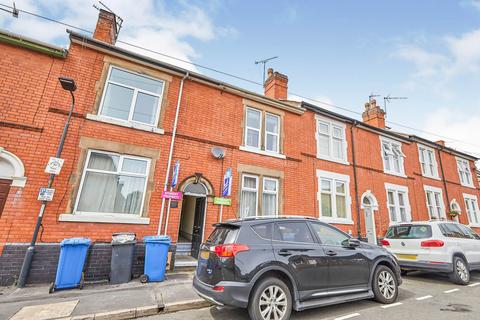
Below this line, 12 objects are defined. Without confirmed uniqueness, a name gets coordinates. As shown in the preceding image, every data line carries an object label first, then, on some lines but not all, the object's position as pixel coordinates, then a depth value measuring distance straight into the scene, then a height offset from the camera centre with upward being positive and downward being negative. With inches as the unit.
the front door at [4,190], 236.4 +15.3
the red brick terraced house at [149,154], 246.8 +91.5
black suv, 145.5 -31.4
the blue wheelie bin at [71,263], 212.7 -51.1
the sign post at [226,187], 333.7 +46.8
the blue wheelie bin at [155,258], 242.1 -46.3
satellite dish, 343.9 +99.0
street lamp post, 214.5 -32.1
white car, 255.4 -17.6
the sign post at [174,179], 300.3 +48.7
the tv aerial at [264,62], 521.8 +363.3
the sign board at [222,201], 332.2 +25.7
